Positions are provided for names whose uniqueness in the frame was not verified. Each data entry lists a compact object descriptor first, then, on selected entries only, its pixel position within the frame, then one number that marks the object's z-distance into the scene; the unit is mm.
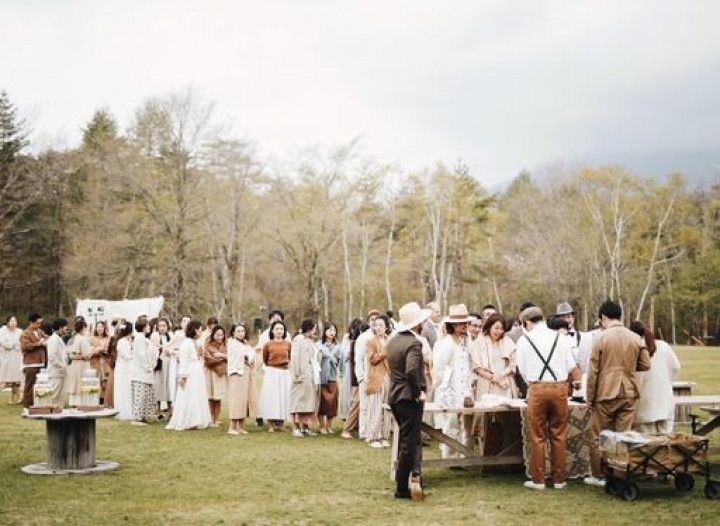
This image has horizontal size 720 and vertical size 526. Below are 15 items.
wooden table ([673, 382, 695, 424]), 12422
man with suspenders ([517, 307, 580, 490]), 8398
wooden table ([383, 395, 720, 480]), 8797
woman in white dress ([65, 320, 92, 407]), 16078
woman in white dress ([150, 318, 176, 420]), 15953
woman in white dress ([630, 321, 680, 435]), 8883
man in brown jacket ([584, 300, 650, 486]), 8391
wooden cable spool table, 9617
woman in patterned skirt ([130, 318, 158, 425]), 14750
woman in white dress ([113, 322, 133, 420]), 15023
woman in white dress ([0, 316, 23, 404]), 19875
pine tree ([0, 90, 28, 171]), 46031
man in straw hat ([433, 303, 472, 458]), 9758
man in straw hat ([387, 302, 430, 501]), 8141
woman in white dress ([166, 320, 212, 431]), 13984
